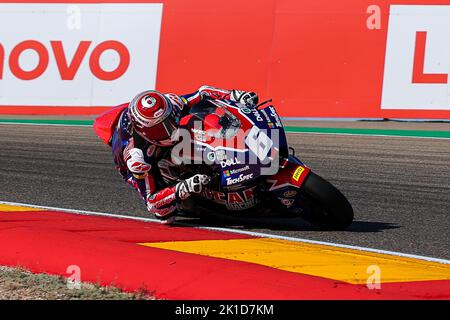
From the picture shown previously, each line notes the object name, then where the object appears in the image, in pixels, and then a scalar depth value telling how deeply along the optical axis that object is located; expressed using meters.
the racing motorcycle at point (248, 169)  13.88
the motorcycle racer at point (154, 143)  14.14
